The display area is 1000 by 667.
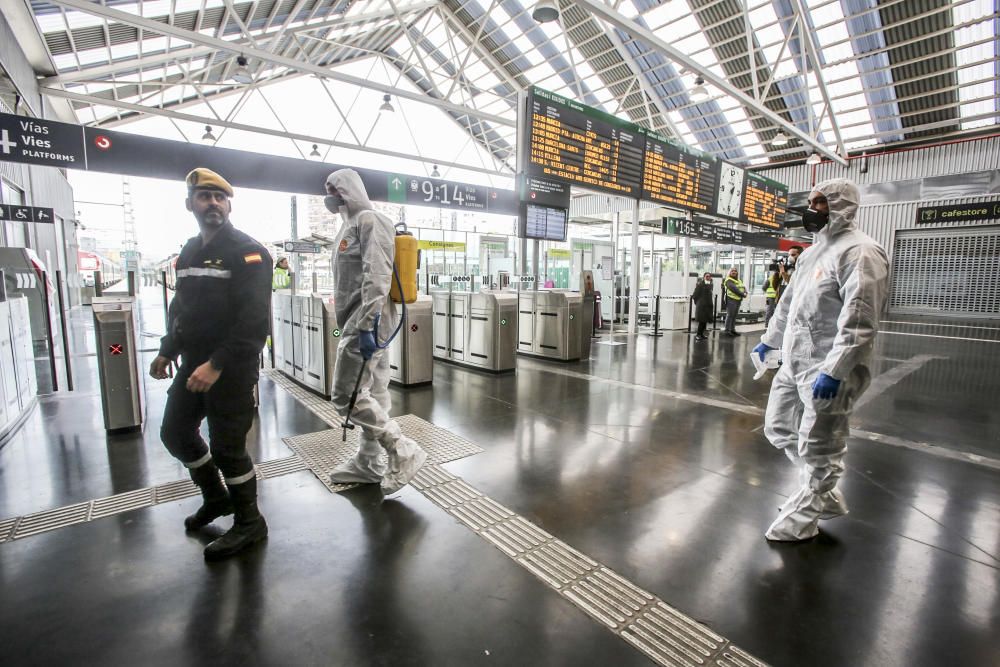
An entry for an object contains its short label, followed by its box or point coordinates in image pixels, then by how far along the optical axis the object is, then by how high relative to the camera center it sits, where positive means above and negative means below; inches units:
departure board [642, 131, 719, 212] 329.4 +76.1
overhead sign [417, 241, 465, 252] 520.7 +34.5
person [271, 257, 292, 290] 315.3 +0.0
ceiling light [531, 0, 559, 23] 240.8 +135.8
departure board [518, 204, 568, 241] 284.2 +33.8
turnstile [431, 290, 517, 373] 253.3 -29.1
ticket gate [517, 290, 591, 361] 295.6 -29.9
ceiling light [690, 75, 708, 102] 350.6 +148.3
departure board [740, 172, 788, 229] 431.5 +73.2
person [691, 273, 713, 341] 429.7 -23.0
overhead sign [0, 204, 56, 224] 231.1 +29.8
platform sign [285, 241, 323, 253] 412.4 +25.9
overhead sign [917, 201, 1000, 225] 536.7 +78.8
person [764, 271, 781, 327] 366.2 -11.7
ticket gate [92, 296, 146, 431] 147.6 -27.2
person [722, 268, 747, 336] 429.4 -15.7
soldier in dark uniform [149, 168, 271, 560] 80.3 -10.9
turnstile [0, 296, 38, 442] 148.6 -31.6
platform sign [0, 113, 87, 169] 161.9 +46.2
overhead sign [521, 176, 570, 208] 264.8 +49.5
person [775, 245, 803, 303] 264.4 +7.7
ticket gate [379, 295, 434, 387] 221.0 -33.9
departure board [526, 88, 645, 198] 258.2 +78.6
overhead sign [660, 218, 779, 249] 378.6 +41.6
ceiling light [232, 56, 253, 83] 337.3 +196.2
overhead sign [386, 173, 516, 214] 250.1 +46.6
